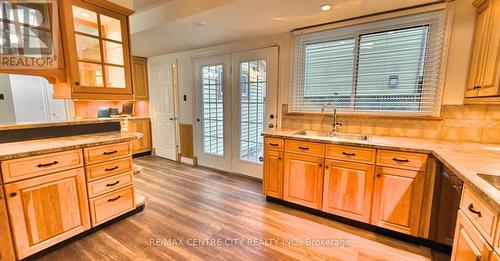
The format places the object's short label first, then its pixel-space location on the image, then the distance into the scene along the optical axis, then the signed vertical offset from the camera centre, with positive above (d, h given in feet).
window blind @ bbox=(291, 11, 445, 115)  6.83 +1.46
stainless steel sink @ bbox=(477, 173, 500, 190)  3.41 -1.22
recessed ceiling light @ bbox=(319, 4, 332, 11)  6.58 +3.11
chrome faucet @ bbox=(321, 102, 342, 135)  8.26 -0.69
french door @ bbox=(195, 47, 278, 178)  10.14 -0.11
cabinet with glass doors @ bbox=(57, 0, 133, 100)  6.34 +1.74
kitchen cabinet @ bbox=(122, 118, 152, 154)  14.47 -1.99
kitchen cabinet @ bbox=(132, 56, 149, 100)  14.14 +1.86
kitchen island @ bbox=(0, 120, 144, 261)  4.96 -2.22
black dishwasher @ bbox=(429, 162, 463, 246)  5.43 -2.71
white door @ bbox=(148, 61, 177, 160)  13.85 -0.32
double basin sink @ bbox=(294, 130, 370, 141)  8.03 -1.16
